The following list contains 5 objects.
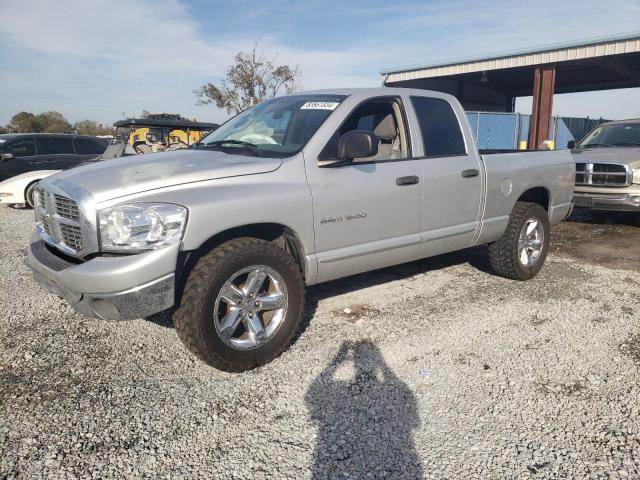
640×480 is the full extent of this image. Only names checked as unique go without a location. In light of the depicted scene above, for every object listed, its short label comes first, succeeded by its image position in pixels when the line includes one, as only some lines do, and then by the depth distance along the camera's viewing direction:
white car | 10.20
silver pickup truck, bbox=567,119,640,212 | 7.71
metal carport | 15.61
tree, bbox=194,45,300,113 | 27.58
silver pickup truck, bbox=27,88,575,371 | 2.93
